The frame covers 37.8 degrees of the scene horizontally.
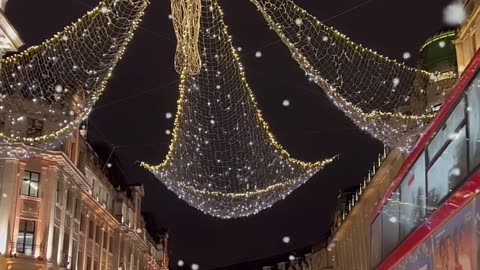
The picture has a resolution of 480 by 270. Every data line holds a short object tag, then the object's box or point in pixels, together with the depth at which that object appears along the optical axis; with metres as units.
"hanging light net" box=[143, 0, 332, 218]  12.13
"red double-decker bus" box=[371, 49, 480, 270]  7.77
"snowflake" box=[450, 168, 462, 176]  8.31
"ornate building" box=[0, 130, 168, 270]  33.84
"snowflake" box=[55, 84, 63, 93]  34.06
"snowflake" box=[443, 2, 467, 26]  24.42
